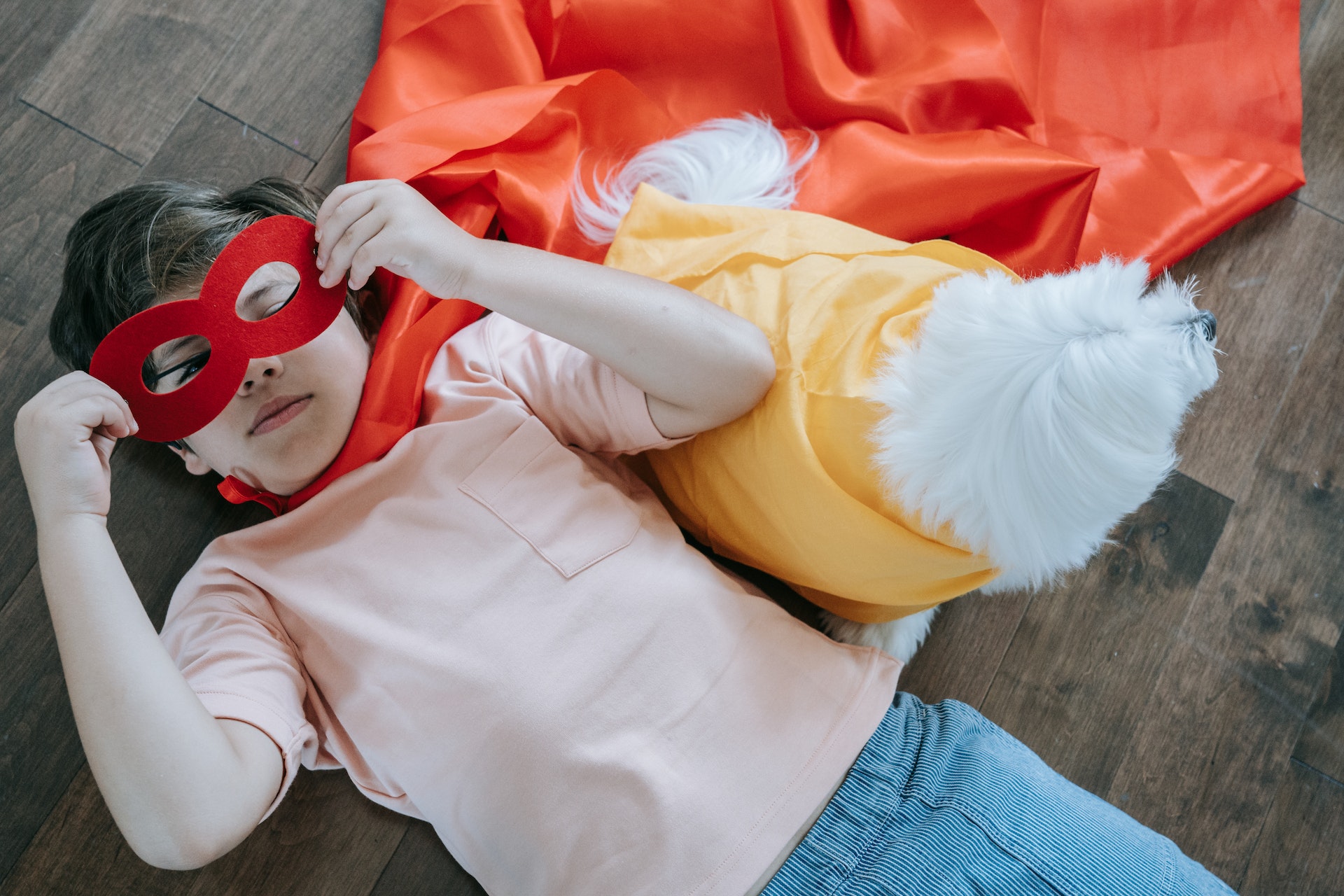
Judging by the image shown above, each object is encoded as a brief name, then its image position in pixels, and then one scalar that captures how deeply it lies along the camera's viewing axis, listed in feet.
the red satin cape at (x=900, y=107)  2.76
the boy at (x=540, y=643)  2.25
